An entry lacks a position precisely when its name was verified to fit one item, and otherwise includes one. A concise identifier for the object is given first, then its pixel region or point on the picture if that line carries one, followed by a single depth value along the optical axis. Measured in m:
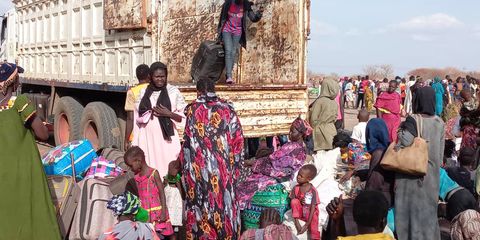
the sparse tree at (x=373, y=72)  57.29
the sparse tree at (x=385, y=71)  59.01
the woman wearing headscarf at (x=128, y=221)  3.63
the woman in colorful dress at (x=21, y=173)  3.57
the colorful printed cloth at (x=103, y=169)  5.25
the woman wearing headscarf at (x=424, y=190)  4.25
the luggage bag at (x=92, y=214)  4.46
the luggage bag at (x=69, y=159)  5.80
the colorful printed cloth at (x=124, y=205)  3.77
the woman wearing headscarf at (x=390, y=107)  8.74
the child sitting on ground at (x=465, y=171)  5.05
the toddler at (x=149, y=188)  4.43
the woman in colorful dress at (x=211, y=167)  4.45
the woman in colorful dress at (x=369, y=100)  19.88
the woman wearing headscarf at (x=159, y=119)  4.99
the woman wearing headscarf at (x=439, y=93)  12.52
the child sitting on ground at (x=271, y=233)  3.58
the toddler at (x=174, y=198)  4.92
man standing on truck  7.68
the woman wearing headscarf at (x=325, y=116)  7.42
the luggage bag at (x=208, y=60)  7.82
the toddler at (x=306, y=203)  4.75
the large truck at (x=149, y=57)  7.23
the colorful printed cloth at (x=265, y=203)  5.15
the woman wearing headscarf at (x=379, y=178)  4.30
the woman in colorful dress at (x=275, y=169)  5.50
